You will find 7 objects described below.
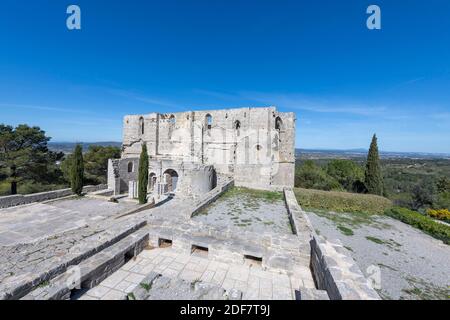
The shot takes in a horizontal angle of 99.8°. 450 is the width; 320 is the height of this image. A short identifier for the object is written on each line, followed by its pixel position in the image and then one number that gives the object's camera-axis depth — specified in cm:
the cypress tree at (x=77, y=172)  1313
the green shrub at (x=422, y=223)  842
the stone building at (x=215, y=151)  1602
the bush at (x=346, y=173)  2347
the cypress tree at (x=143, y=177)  1244
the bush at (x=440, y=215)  1473
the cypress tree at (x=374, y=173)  1784
